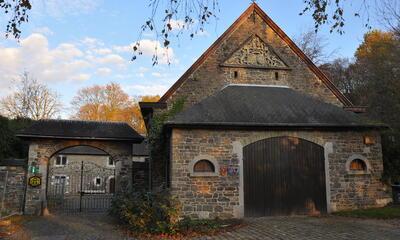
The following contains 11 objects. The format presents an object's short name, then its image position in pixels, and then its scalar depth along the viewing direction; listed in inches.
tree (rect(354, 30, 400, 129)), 667.4
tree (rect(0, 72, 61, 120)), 1293.1
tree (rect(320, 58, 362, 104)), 1170.8
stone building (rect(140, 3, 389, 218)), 494.0
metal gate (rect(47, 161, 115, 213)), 694.5
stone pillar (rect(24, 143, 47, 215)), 578.6
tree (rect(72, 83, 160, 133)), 1802.4
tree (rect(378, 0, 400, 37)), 606.2
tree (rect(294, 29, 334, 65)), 1194.0
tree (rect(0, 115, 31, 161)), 631.2
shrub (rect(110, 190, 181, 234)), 404.2
